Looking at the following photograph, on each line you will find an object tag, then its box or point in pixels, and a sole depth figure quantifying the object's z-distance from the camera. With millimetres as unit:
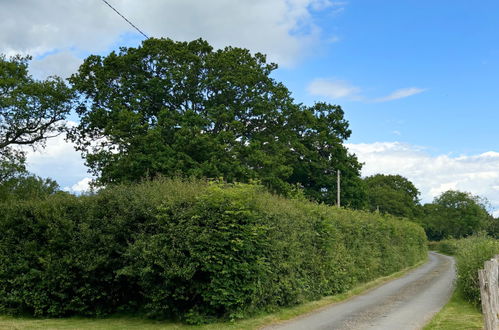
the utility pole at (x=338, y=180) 39331
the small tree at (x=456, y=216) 90125
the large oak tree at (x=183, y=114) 27578
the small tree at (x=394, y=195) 84625
